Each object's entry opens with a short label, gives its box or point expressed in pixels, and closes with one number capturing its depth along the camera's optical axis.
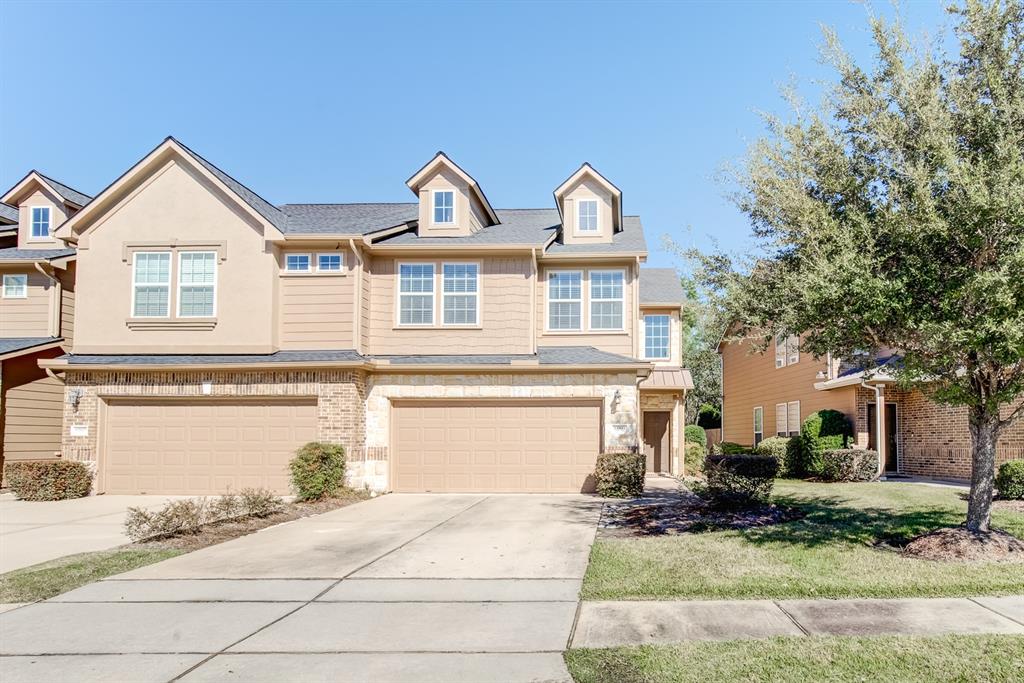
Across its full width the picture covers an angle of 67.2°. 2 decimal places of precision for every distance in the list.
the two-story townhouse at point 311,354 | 17.20
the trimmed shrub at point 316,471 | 15.41
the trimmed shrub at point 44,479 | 16.31
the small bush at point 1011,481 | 13.70
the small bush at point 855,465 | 18.98
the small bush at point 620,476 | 16.08
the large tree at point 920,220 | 8.35
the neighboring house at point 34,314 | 18.45
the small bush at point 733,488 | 12.62
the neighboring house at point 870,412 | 18.48
